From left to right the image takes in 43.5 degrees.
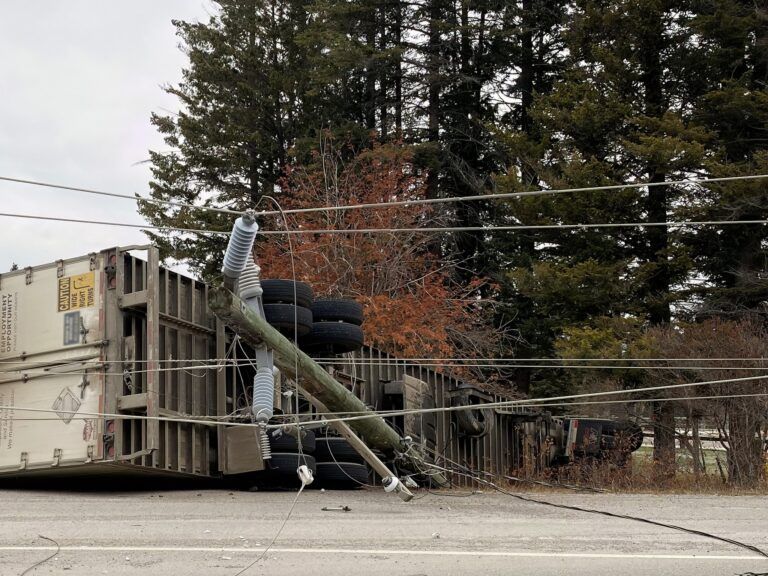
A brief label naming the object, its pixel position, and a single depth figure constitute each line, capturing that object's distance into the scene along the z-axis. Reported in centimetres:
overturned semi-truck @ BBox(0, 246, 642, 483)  1204
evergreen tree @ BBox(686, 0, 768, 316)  2592
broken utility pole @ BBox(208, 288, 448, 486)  1006
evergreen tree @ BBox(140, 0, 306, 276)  3706
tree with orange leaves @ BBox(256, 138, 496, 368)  2636
